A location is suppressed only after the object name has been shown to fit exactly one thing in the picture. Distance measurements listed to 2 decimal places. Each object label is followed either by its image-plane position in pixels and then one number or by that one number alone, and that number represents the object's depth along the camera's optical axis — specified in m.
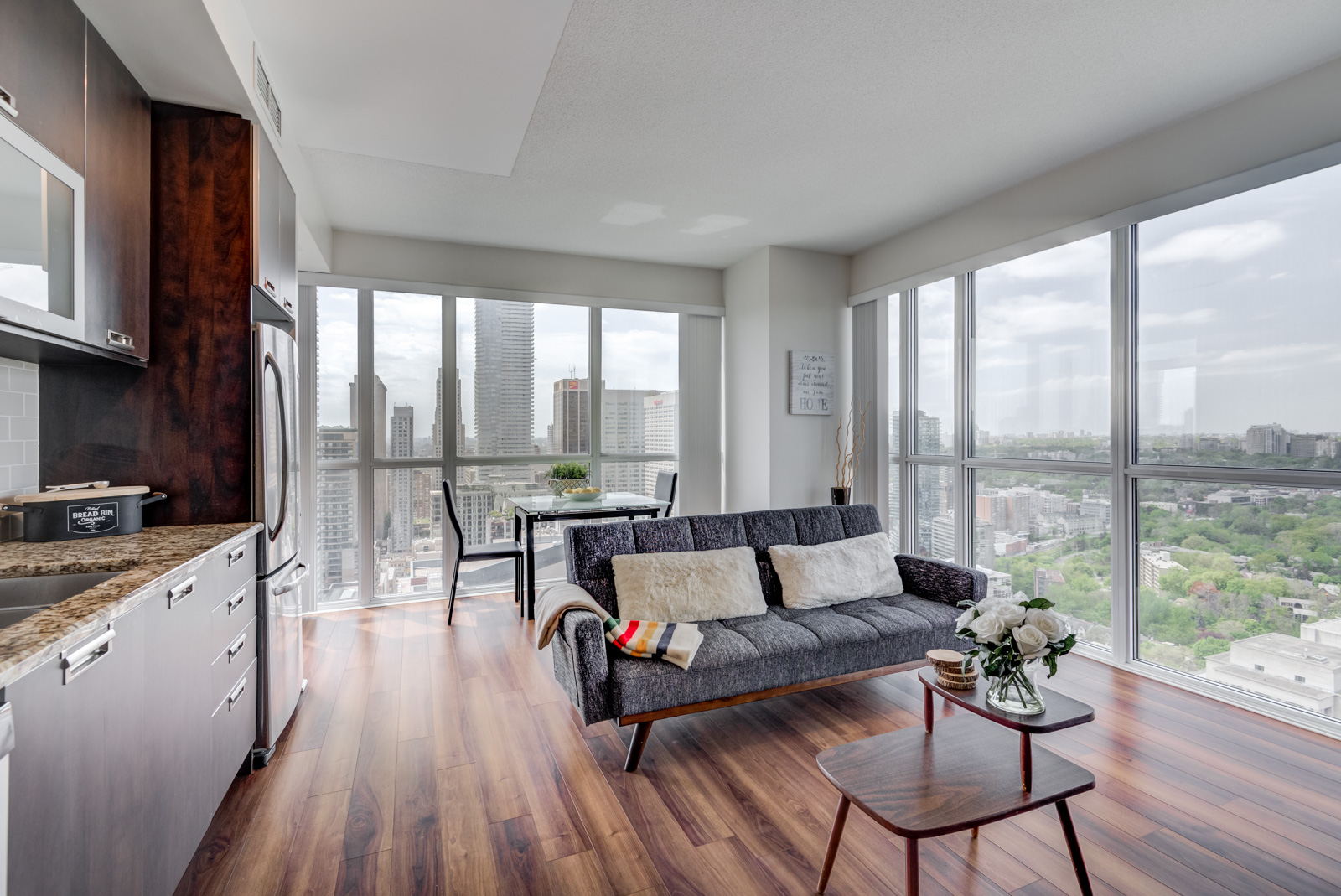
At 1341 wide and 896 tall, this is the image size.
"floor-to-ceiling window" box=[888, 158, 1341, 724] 2.60
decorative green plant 4.41
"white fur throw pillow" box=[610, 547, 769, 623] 2.64
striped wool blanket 2.30
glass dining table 3.96
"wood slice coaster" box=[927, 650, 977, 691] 1.89
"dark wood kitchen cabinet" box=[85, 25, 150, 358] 1.80
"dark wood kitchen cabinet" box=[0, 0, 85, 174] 1.45
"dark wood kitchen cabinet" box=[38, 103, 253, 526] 2.12
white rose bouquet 1.70
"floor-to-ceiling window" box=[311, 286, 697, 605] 4.41
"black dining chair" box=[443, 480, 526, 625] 4.05
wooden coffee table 1.44
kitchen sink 1.48
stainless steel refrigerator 2.28
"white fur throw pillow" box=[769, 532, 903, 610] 2.95
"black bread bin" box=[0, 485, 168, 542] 1.78
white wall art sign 4.81
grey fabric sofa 2.23
